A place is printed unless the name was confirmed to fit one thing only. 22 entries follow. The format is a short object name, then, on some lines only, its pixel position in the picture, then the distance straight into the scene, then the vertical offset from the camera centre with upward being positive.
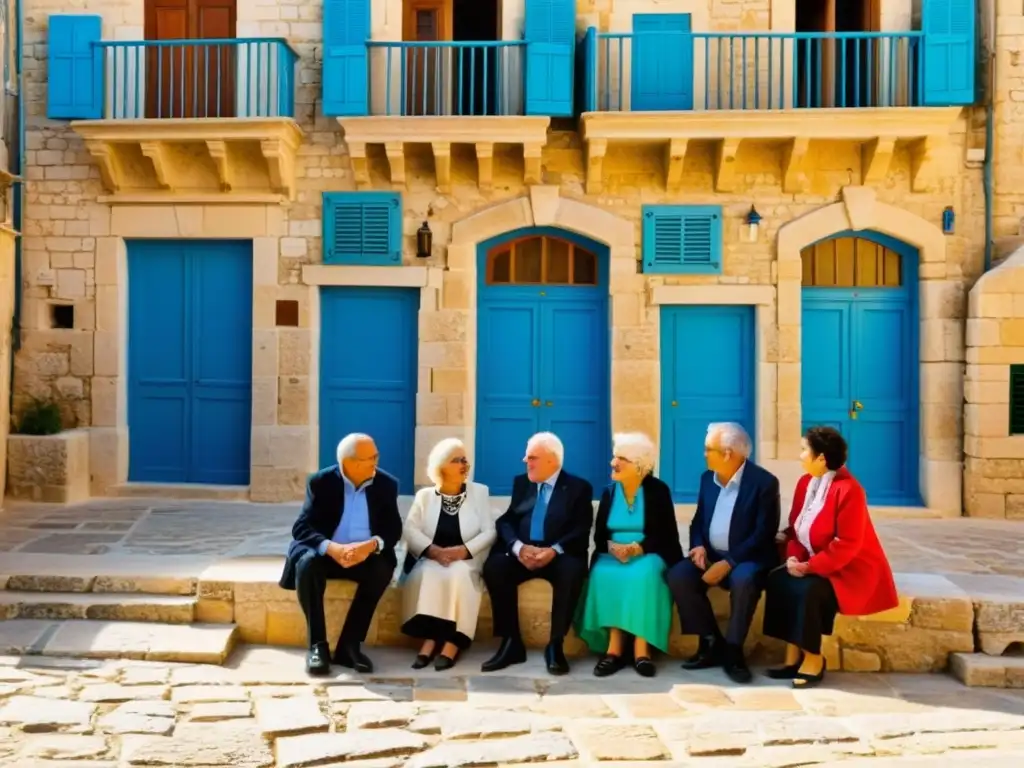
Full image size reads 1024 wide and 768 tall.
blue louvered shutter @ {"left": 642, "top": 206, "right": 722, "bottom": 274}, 9.00 +1.35
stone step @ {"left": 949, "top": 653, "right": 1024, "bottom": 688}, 4.75 -1.43
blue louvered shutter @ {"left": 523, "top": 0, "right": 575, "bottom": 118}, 8.55 +2.84
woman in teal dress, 4.88 -0.93
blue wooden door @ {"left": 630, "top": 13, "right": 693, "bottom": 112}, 8.82 +2.85
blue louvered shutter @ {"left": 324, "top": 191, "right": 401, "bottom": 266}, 9.12 +1.45
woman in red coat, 4.67 -0.92
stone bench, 4.99 -1.26
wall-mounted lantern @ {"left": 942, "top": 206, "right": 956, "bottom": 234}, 8.90 +1.52
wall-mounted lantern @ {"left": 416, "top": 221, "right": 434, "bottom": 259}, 9.05 +1.33
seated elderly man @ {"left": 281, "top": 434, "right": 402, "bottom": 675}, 4.87 -0.82
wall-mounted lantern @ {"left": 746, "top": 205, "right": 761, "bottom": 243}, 8.91 +1.50
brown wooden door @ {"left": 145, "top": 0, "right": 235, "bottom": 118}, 9.15 +3.07
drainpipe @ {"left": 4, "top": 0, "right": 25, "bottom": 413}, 9.23 +2.02
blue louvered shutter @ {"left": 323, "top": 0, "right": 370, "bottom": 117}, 8.66 +2.93
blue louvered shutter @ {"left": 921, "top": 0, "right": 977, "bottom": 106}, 8.48 +2.95
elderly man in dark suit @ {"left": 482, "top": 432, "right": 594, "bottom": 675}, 4.93 -0.86
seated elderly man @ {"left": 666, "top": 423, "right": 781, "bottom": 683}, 4.81 -0.85
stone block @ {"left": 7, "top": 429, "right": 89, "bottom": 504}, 8.70 -0.78
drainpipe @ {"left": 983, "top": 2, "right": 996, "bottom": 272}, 8.79 +2.27
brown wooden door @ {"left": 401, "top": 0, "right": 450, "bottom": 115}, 8.93 +3.04
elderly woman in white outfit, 4.94 -0.92
